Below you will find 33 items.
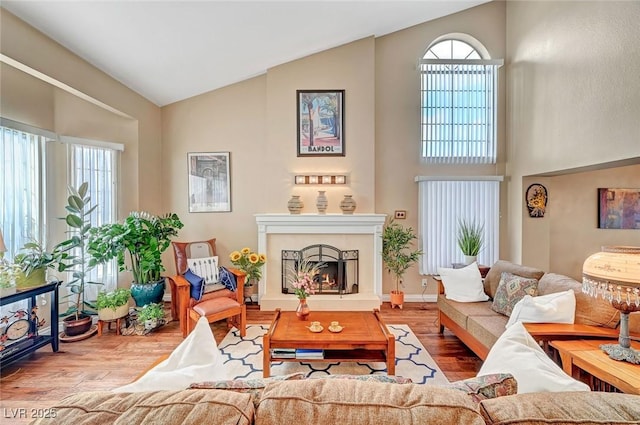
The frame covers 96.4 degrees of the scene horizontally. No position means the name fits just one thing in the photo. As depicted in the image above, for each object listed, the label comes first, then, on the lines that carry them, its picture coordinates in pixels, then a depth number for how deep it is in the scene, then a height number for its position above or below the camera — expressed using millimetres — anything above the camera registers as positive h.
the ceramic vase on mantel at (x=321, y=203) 4164 +99
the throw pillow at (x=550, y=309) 2164 -759
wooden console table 2467 -1204
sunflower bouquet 3850 -713
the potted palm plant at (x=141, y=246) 3230 -421
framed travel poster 4277 +1357
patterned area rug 2506 -1438
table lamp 1629 -433
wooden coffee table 2266 -1051
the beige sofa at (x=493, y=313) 2154 -964
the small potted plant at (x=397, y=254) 4191 -665
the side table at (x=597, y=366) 1514 -902
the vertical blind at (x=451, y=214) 4367 -66
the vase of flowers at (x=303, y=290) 2695 -764
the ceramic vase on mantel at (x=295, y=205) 4160 +69
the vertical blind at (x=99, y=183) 3611 +357
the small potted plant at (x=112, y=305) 3250 -1093
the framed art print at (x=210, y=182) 4500 +437
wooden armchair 3062 -1037
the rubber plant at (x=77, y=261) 3145 -591
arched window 4438 +1523
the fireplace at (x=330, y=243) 4137 -492
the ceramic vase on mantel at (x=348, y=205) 4160 +69
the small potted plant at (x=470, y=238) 4113 -424
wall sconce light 4227 +455
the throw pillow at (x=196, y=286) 3227 -867
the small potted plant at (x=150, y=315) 3283 -1226
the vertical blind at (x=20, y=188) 2906 +230
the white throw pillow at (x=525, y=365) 1029 -619
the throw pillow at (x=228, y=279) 3495 -869
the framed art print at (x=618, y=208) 3980 +24
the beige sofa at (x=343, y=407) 746 -542
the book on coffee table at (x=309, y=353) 2326 -1183
